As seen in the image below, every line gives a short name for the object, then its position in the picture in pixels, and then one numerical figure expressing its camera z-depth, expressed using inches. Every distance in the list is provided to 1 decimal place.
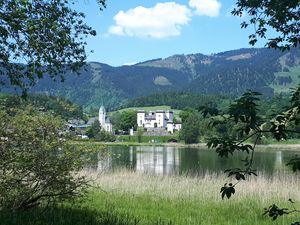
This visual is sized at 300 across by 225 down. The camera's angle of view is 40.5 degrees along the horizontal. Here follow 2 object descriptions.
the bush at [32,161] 331.6
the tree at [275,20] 275.3
